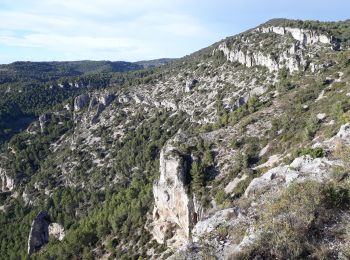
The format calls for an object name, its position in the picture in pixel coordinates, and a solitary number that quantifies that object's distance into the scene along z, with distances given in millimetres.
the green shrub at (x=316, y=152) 21033
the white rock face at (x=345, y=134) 22000
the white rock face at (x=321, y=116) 45922
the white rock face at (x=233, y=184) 42259
